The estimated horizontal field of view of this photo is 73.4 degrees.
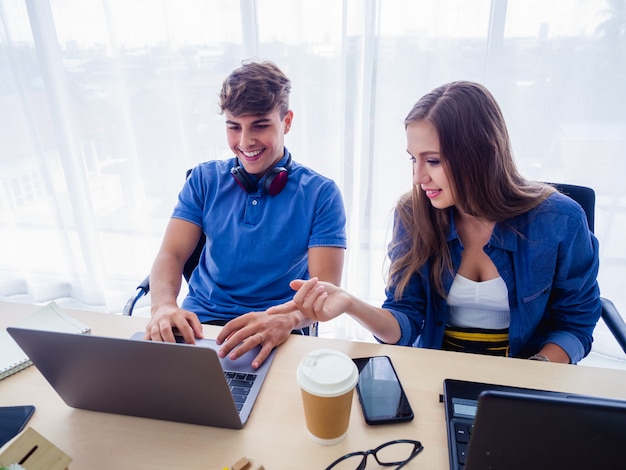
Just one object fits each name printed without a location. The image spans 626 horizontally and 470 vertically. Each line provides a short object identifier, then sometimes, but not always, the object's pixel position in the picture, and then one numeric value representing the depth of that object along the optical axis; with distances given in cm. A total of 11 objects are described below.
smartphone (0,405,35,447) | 70
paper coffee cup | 60
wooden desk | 64
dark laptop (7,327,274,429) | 58
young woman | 96
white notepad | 85
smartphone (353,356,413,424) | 70
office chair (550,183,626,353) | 106
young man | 124
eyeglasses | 62
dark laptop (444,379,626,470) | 42
